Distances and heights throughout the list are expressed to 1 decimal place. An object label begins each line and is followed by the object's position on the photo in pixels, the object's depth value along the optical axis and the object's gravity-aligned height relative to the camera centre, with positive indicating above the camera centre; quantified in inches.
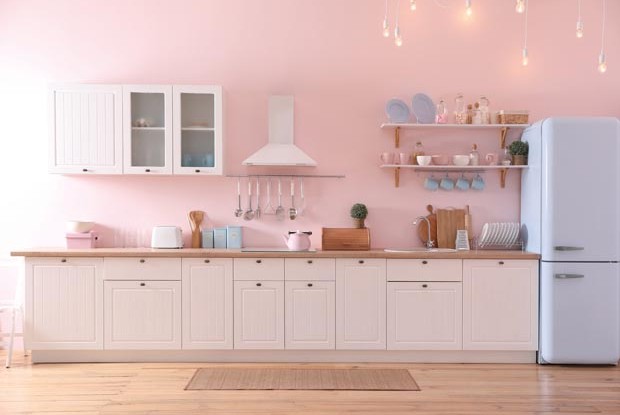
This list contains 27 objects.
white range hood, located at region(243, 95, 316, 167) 201.6 +23.8
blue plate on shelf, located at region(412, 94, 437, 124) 200.5 +27.1
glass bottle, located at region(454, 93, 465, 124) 199.0 +27.6
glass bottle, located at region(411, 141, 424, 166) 201.9 +14.6
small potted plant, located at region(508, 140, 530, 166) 198.5 +14.3
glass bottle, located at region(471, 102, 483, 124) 199.2 +24.6
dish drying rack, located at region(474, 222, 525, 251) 198.8 -10.3
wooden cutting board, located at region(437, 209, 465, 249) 201.9 -7.6
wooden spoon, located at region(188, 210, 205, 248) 200.8 -7.3
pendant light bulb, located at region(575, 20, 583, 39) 151.2 +38.8
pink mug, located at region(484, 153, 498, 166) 199.9 +12.2
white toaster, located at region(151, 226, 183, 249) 193.6 -11.0
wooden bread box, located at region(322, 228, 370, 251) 195.8 -11.5
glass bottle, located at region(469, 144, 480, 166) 200.1 +12.5
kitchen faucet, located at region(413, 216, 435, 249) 201.9 -9.4
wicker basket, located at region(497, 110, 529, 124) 198.7 +24.6
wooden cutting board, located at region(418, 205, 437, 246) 203.9 -8.6
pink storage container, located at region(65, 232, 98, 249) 195.2 -12.3
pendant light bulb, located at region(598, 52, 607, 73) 161.6 +33.2
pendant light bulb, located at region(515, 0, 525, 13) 135.0 +39.3
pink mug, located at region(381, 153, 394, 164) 200.1 +12.4
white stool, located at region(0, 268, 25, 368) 181.8 -30.7
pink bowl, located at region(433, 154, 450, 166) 199.6 +11.9
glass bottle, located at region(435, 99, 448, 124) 199.6 +26.0
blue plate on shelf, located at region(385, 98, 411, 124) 200.4 +26.4
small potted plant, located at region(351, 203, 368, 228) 199.6 -4.0
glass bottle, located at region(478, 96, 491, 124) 200.1 +27.1
